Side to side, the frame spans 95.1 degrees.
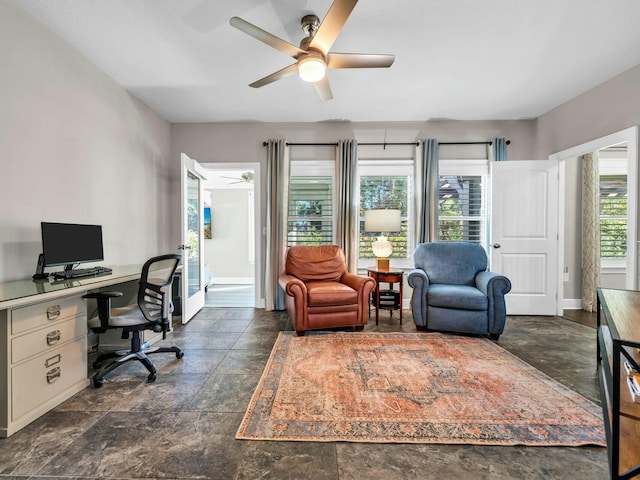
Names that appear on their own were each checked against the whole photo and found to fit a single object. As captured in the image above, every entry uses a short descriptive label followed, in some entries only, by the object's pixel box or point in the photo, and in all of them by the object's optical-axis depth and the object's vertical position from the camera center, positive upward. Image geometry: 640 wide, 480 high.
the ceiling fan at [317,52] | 1.78 +1.27
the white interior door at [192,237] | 3.40 -0.05
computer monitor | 2.08 -0.08
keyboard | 2.18 -0.31
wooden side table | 3.48 -0.53
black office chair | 2.06 -0.63
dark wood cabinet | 0.92 -0.65
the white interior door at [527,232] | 3.80 +0.01
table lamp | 3.59 +0.08
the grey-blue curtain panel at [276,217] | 4.08 +0.22
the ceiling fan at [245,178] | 5.68 +1.12
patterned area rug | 1.56 -1.07
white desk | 1.55 -0.67
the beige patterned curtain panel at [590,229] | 3.96 +0.05
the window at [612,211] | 4.36 +0.32
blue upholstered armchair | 2.98 -0.62
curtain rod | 4.12 +1.26
